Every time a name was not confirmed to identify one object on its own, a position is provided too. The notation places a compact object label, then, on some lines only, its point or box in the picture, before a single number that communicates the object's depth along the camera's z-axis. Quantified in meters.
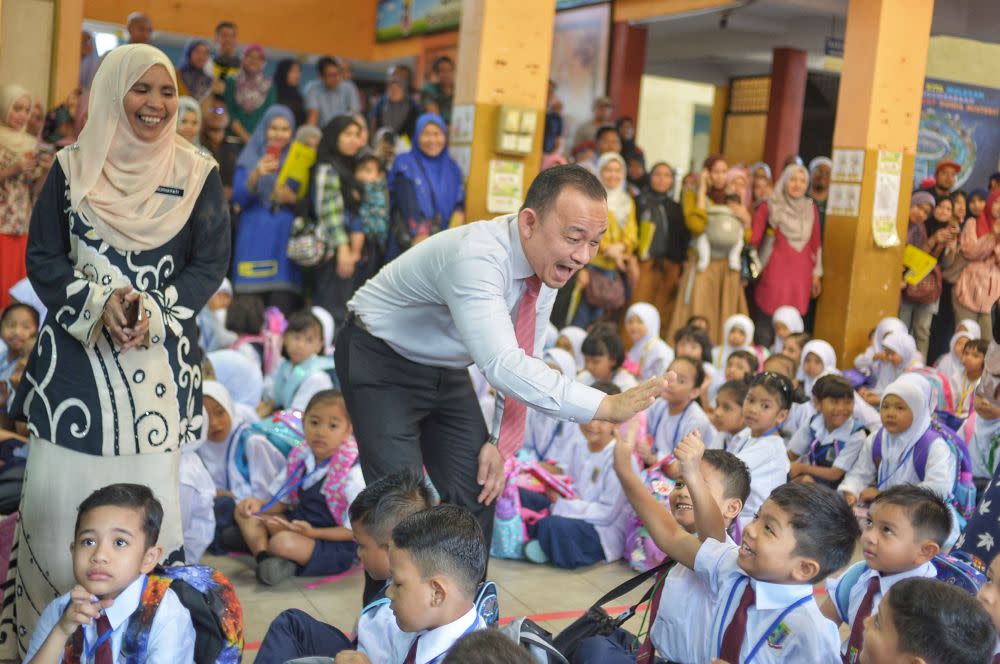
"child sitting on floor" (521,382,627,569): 4.26
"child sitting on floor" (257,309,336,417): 5.11
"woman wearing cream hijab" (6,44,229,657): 2.66
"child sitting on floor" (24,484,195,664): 2.37
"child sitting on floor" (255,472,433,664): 2.54
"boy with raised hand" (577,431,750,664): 2.45
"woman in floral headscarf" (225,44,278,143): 8.32
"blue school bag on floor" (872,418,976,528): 4.36
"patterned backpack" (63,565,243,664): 2.39
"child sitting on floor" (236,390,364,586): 3.87
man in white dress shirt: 2.39
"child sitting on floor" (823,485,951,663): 2.71
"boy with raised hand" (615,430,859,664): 2.37
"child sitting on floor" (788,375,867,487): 5.04
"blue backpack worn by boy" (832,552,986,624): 2.85
